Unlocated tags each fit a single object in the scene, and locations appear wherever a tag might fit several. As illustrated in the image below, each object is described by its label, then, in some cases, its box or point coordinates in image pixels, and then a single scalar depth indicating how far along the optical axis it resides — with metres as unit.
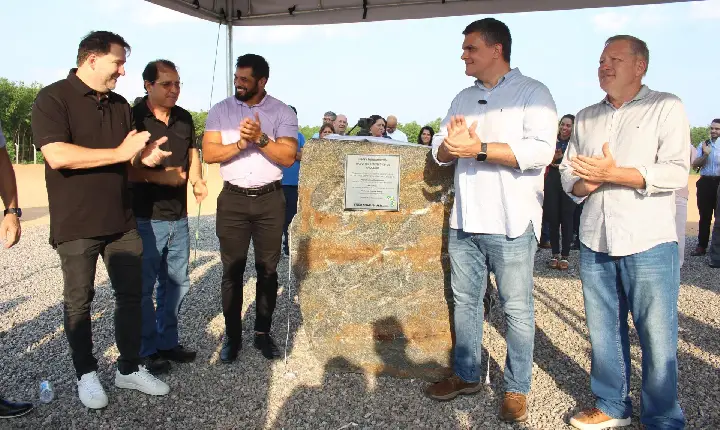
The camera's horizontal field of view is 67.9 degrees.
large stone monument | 3.71
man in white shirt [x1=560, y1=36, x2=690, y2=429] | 2.74
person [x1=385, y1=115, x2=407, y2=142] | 9.57
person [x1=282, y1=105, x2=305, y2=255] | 7.31
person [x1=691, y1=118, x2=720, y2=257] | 8.62
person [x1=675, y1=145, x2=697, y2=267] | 5.52
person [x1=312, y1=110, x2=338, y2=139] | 9.61
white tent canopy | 5.09
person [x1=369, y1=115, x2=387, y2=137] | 8.78
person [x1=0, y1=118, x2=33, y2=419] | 3.12
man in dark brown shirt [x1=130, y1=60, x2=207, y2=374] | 3.80
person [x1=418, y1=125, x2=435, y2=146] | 10.08
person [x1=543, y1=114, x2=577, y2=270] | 7.66
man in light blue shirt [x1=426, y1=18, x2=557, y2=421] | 2.99
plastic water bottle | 3.41
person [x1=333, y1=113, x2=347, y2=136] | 9.33
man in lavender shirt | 3.93
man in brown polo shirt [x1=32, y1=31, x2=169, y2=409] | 3.02
